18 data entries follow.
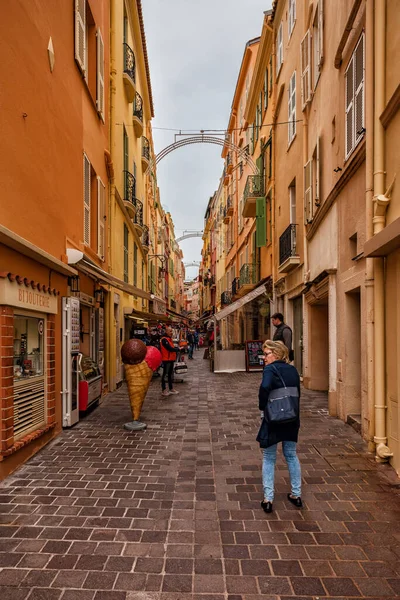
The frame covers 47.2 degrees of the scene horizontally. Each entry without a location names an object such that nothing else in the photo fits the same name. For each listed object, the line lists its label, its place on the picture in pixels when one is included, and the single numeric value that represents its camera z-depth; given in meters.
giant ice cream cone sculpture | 7.89
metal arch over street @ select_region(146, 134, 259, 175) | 13.43
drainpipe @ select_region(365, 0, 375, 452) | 6.39
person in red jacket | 11.77
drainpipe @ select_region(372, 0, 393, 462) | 6.16
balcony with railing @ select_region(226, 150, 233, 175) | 30.60
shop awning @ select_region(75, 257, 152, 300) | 8.95
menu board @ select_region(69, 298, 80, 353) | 8.31
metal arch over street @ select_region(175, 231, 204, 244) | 29.58
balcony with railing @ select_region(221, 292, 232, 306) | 30.21
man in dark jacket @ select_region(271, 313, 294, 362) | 9.09
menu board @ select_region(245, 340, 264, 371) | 18.02
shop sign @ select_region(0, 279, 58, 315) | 5.53
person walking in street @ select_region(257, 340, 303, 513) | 4.54
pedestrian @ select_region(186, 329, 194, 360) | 28.83
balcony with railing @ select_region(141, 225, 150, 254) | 22.66
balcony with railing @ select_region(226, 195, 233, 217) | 30.94
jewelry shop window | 6.23
